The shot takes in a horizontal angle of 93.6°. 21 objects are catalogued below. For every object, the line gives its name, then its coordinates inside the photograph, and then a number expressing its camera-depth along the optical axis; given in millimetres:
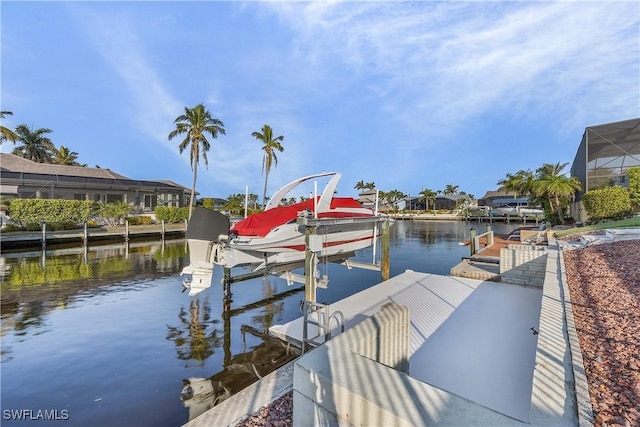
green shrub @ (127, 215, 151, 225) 28203
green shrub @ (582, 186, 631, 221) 14852
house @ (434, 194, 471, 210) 78438
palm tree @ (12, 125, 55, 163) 41531
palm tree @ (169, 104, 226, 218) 28906
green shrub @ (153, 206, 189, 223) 29078
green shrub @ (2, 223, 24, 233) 19750
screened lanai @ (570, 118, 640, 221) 18156
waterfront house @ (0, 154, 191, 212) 26078
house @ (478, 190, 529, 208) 67144
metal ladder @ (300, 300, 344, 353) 4711
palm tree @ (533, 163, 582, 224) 22016
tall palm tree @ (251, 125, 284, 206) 35219
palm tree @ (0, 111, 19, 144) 19766
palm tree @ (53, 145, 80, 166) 43094
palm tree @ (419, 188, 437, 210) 72125
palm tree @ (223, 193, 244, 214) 42869
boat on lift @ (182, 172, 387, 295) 6836
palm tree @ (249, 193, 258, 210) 49644
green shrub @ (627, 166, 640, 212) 13742
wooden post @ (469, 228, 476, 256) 13117
